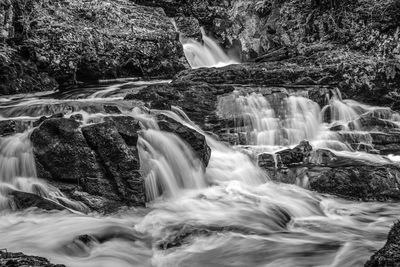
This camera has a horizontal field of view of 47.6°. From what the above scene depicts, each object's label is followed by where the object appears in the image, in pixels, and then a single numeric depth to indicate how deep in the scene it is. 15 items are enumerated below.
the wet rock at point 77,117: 8.35
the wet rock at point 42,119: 8.32
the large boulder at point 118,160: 7.47
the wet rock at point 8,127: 8.17
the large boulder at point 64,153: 7.42
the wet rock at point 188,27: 18.69
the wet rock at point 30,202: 6.53
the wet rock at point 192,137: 8.88
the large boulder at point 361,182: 8.15
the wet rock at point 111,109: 9.23
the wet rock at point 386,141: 10.66
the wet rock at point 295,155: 9.55
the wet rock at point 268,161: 9.43
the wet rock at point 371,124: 11.35
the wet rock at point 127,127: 8.04
